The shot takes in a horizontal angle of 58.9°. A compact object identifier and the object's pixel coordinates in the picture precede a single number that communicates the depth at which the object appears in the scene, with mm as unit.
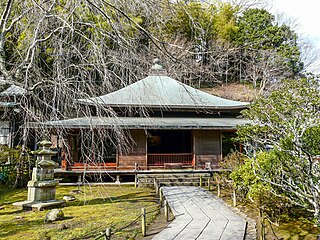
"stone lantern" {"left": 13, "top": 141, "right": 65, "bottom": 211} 8711
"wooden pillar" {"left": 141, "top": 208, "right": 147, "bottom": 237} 6117
